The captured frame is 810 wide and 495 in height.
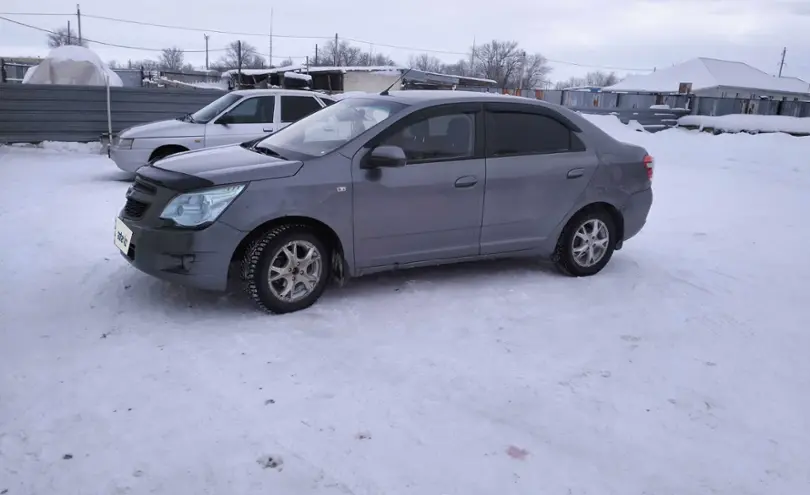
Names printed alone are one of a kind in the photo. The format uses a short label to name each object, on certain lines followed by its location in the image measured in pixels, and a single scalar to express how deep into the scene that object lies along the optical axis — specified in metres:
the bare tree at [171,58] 85.15
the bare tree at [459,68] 81.29
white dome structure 17.67
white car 9.75
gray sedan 4.21
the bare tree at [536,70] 88.23
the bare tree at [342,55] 81.62
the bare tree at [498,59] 80.69
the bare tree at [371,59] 85.46
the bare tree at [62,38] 65.97
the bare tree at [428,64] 88.63
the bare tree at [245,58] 83.00
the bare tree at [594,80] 110.94
